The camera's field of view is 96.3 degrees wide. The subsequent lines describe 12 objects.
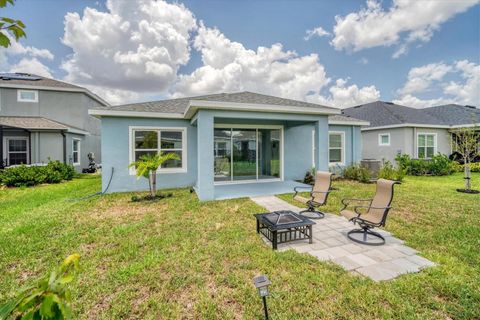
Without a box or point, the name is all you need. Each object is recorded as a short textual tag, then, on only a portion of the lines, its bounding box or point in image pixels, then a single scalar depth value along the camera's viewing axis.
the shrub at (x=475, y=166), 15.51
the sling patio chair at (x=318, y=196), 6.03
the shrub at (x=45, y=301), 0.75
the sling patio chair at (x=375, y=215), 4.39
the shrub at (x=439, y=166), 14.55
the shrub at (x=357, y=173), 11.59
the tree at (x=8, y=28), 1.13
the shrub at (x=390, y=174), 11.42
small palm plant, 7.71
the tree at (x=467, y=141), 9.09
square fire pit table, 4.24
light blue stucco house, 7.89
